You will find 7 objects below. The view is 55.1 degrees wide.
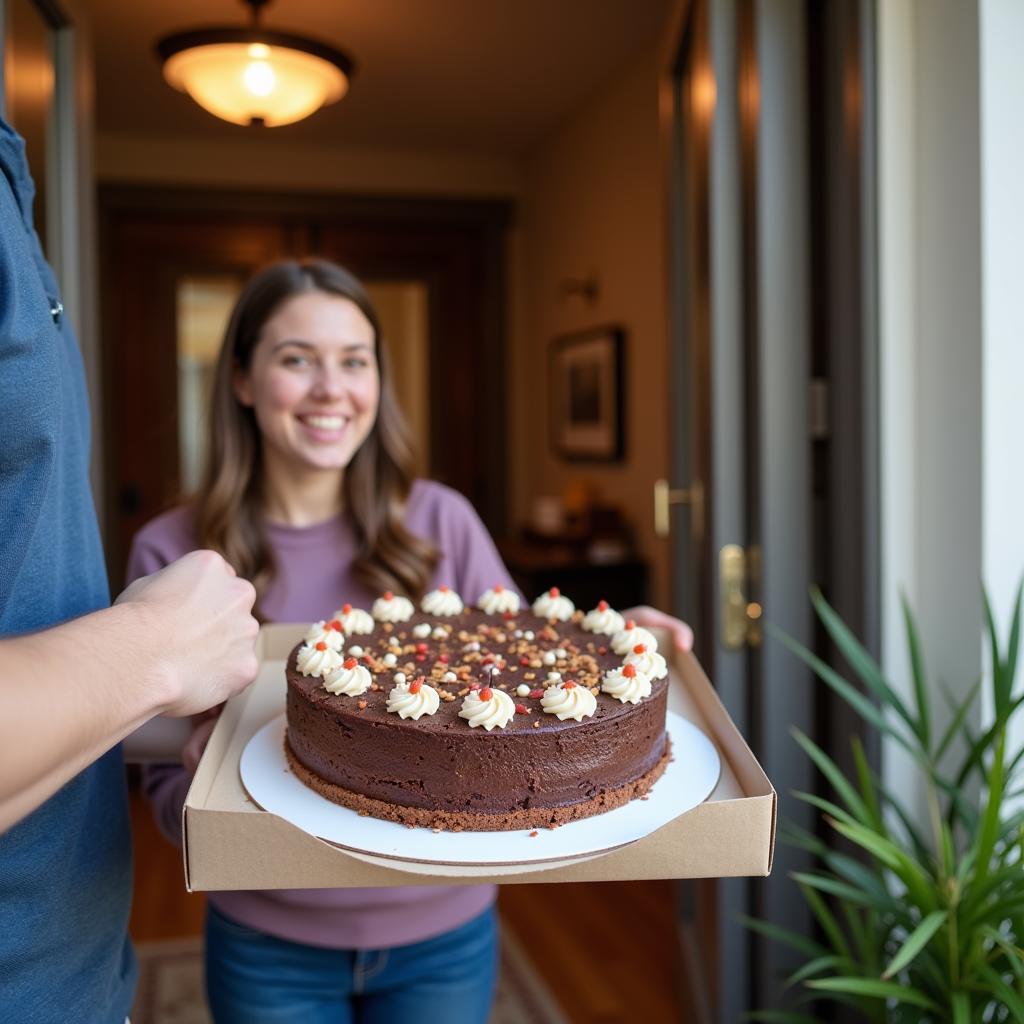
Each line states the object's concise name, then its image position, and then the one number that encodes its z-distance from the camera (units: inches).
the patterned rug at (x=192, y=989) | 104.7
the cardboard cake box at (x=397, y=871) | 31.6
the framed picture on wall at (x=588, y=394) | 174.9
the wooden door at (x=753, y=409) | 72.9
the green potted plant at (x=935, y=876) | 51.6
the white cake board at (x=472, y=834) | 34.3
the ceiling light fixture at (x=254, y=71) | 120.3
